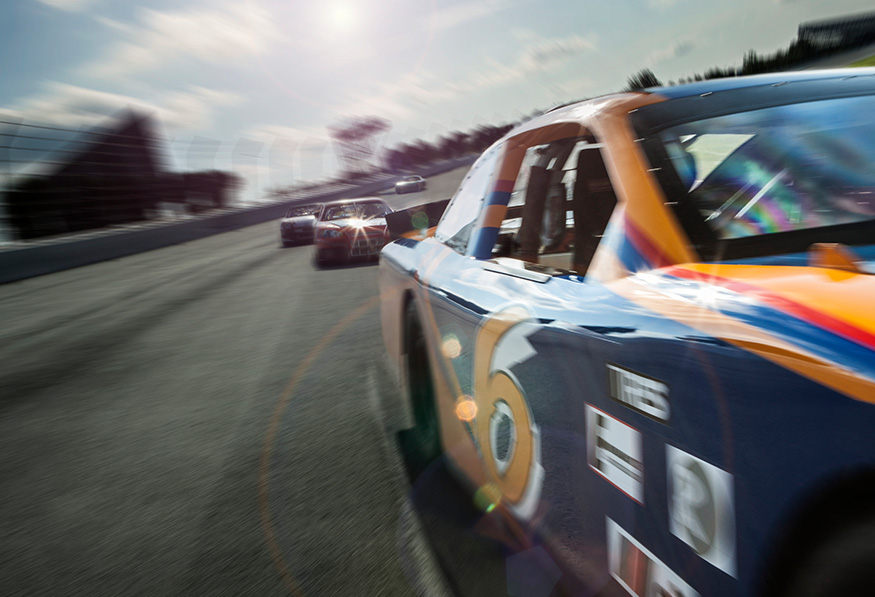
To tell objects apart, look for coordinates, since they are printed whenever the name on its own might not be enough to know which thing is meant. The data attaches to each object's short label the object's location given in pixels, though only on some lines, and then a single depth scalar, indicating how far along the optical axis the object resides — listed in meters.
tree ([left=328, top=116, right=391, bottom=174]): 45.31
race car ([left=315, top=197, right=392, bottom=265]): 12.19
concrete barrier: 13.88
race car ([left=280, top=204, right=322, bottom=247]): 17.56
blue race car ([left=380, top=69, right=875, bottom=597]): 0.90
